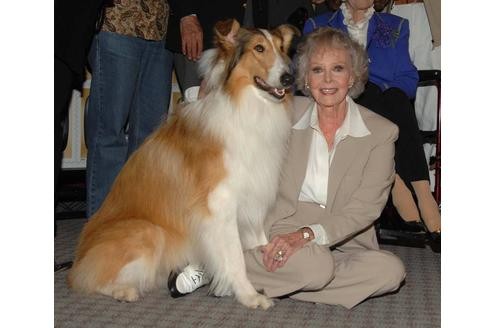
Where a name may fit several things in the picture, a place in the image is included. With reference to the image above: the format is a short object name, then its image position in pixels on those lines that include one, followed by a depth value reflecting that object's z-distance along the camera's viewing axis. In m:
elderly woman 2.81
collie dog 2.82
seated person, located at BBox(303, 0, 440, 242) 3.77
